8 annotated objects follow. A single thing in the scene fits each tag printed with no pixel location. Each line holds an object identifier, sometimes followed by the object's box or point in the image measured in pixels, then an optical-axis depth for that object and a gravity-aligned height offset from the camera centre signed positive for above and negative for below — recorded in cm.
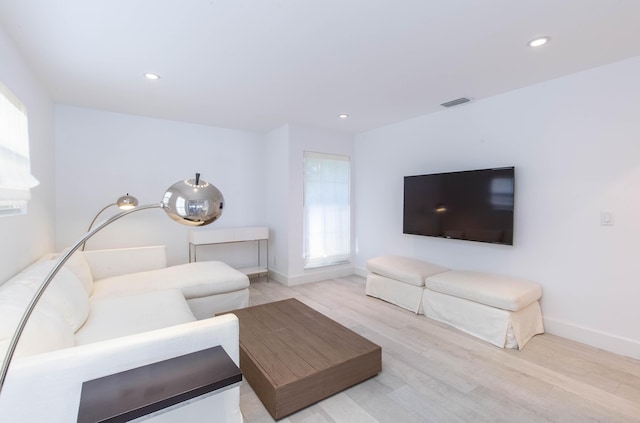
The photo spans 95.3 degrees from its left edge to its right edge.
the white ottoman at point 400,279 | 331 -90
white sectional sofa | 108 -65
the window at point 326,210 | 454 -7
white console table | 400 -45
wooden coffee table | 174 -101
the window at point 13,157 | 177 +33
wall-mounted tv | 295 +0
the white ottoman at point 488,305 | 253 -95
